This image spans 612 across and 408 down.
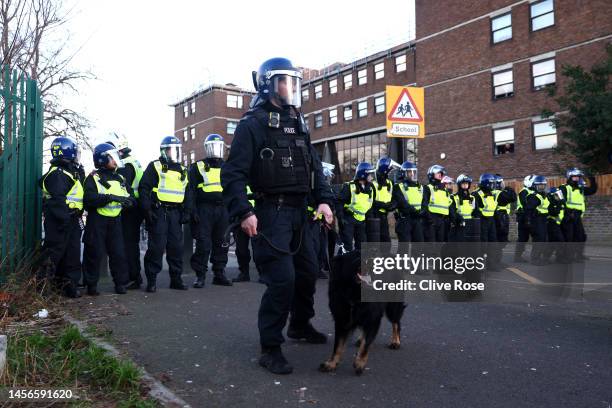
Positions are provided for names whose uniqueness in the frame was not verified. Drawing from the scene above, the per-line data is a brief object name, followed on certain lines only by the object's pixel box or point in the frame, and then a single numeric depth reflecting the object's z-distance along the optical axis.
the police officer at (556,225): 11.91
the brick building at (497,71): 24.12
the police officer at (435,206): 10.24
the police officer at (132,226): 8.04
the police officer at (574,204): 12.02
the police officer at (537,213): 11.95
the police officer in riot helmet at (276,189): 3.93
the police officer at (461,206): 10.91
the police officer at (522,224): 12.50
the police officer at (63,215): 6.51
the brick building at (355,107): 37.34
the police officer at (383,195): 9.52
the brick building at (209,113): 52.78
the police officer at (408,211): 9.79
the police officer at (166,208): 7.57
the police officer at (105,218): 7.02
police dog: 3.80
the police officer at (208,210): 8.19
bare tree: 9.41
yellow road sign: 12.55
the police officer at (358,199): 9.20
